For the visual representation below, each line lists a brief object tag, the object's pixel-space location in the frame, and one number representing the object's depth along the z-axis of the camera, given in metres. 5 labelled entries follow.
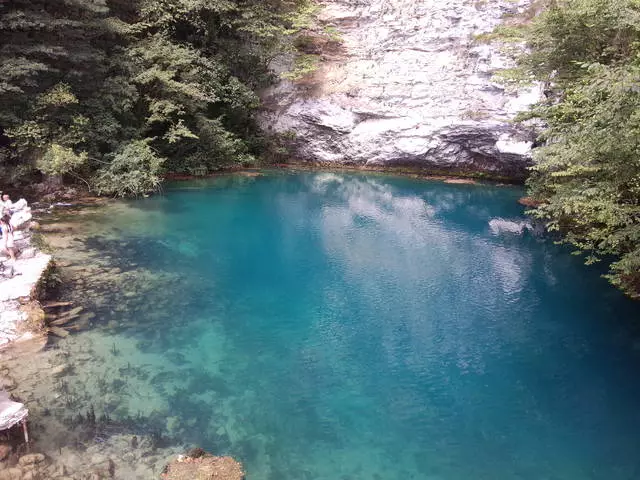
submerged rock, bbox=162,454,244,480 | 6.16
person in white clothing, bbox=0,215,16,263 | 10.91
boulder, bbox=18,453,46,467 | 6.27
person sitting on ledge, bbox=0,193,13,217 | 11.24
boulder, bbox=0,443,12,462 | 6.31
